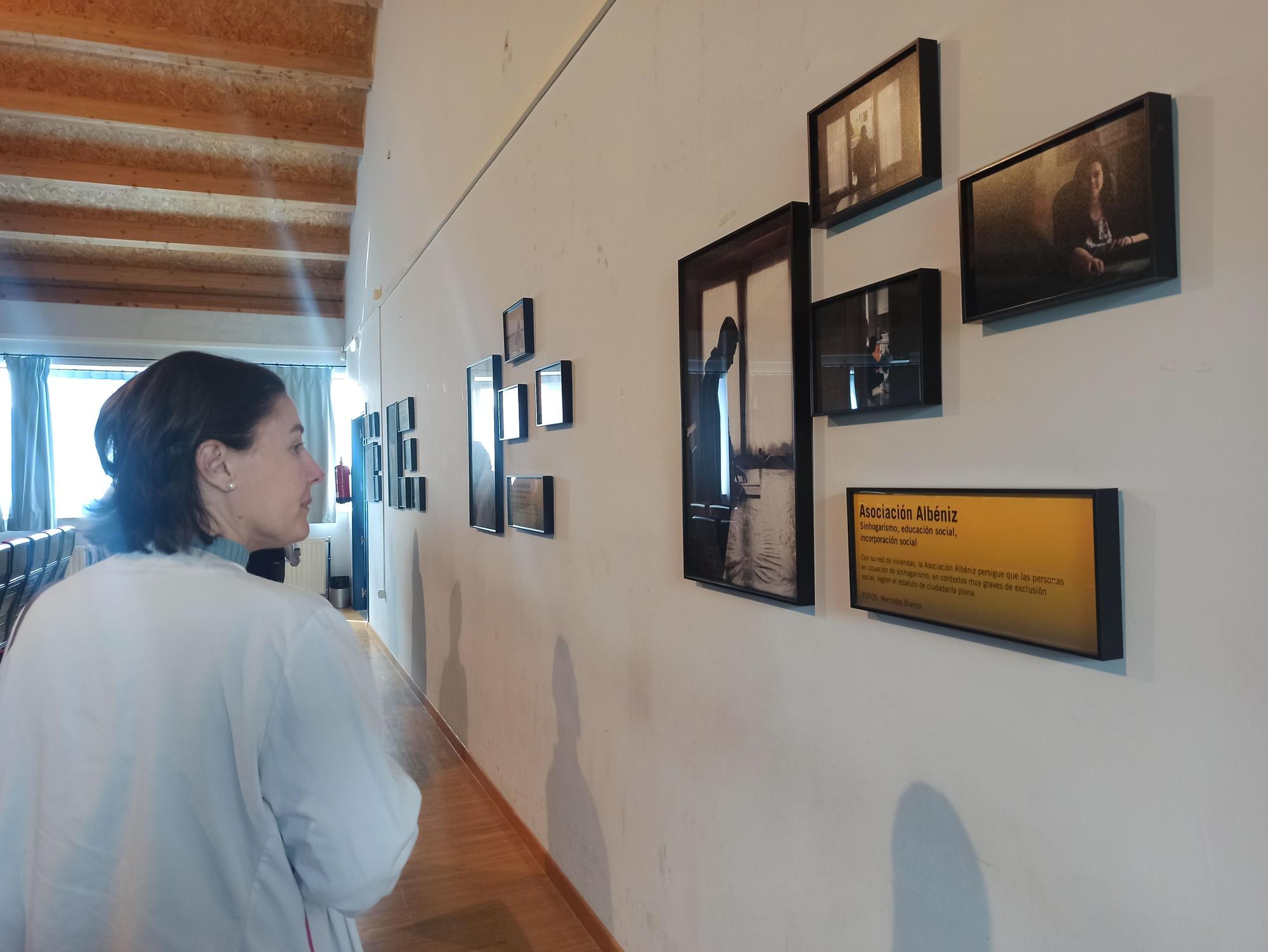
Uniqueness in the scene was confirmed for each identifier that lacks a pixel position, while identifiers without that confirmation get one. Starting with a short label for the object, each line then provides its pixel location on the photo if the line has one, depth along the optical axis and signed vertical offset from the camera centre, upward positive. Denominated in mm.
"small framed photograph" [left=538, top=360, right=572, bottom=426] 2744 +254
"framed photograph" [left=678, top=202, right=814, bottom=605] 1557 +113
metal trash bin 9328 -1208
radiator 9266 -922
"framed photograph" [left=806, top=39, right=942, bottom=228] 1252 +505
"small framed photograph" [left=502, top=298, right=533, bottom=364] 3096 +524
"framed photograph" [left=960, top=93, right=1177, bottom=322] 942 +286
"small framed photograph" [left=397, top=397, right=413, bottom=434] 5465 +394
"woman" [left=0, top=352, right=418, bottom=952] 1009 -335
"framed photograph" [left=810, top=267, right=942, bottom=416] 1258 +183
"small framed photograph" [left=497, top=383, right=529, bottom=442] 3209 +231
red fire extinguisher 8781 -62
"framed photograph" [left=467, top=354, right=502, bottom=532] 3525 +113
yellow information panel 1014 -135
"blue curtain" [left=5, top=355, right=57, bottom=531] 8430 +408
